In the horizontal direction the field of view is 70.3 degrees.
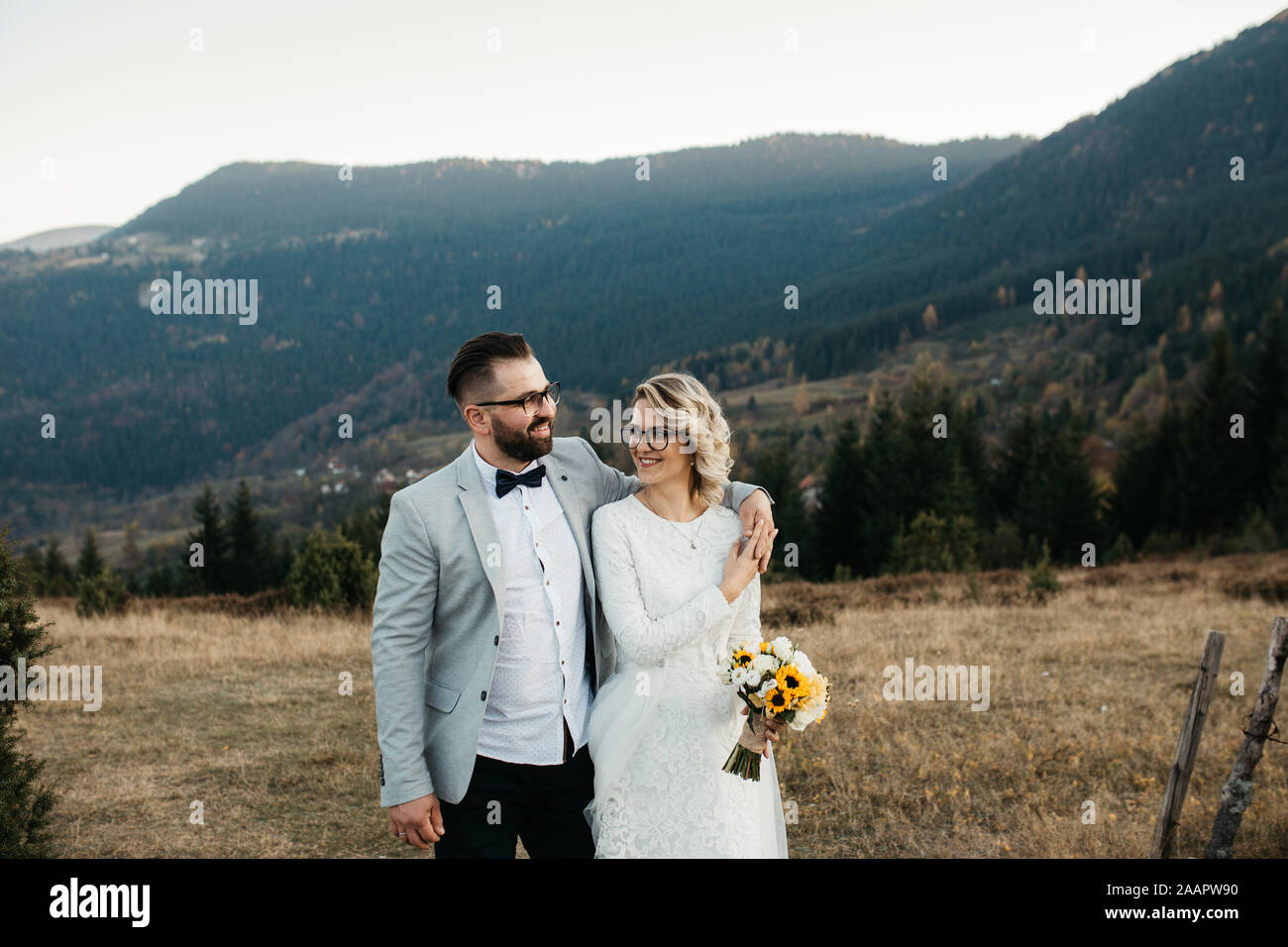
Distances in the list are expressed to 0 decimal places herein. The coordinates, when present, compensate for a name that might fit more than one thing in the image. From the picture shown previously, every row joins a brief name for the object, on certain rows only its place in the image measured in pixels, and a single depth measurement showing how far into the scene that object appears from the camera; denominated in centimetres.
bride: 332
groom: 315
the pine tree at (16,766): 530
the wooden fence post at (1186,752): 559
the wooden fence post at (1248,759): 523
